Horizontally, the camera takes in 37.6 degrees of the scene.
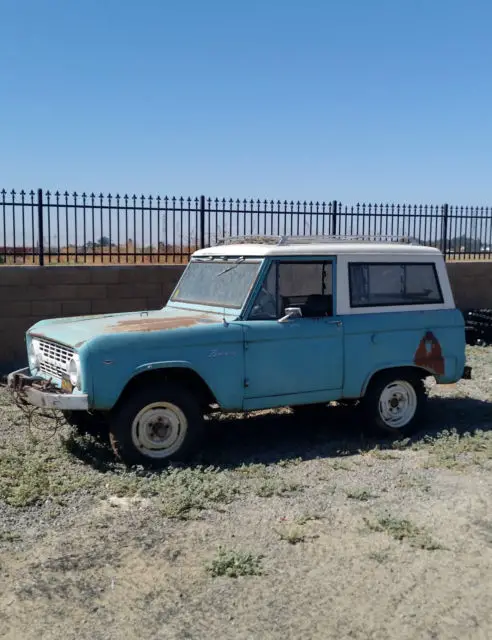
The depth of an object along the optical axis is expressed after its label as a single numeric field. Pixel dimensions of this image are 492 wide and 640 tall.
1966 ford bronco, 5.76
